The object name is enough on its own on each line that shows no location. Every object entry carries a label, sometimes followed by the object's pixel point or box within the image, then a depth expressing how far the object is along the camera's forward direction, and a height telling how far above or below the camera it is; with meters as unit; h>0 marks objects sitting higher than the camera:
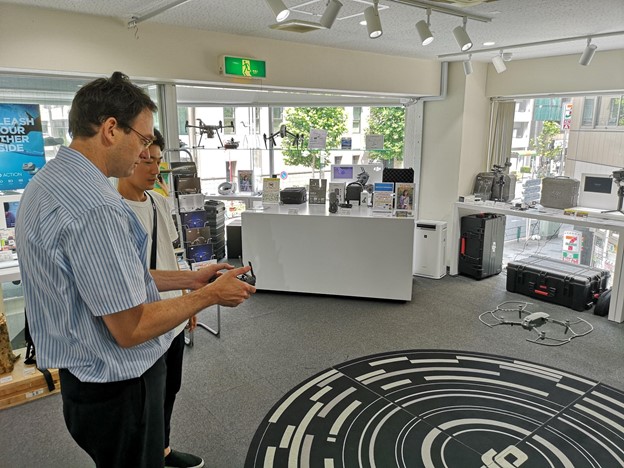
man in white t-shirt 2.22 -0.44
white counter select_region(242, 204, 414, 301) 4.70 -1.09
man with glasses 1.12 -0.37
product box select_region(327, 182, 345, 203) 5.17 -0.48
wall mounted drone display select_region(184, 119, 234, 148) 5.41 +0.16
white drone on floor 4.02 -1.61
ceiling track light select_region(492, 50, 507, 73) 4.84 +0.85
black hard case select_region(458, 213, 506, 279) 5.52 -1.16
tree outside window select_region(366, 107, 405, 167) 6.81 +0.27
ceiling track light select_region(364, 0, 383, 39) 3.12 +0.82
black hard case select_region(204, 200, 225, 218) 6.28 -0.86
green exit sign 4.29 +0.70
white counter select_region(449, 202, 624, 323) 4.35 -0.75
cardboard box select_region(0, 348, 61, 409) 3.03 -1.58
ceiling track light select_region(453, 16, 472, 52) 3.57 +0.82
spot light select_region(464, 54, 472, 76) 5.06 +0.84
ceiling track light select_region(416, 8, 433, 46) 3.40 +0.82
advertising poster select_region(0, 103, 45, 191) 3.64 -0.02
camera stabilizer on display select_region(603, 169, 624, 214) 4.69 -0.37
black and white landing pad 2.55 -1.65
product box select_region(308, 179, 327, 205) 5.18 -0.52
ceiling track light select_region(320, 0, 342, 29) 2.96 +0.83
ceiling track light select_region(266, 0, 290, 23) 2.78 +0.80
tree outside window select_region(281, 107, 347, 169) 6.36 +0.25
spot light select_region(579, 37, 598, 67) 4.21 +0.83
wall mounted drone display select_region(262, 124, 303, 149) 5.80 +0.09
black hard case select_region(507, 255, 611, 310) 4.67 -1.37
